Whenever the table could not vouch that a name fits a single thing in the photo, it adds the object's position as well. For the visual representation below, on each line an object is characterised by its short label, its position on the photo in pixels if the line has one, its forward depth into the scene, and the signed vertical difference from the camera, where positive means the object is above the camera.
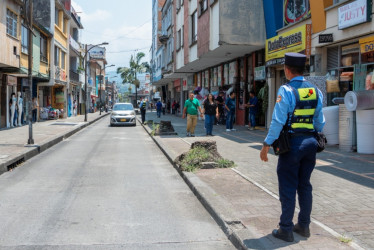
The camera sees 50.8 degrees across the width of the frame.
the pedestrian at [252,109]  17.27 +0.07
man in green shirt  15.48 -0.06
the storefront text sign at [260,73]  17.47 +1.69
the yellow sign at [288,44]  13.05 +2.44
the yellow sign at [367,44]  10.31 +1.77
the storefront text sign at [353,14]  10.19 +2.63
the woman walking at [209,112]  15.56 -0.06
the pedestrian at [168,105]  49.19 +0.69
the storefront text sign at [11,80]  20.78 +1.63
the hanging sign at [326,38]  11.85 +2.19
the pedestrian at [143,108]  26.95 +0.17
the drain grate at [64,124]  24.52 -0.85
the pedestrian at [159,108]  34.28 +0.22
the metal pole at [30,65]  12.40 +1.44
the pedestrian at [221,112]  22.59 -0.08
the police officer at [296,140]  3.88 -0.29
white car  24.91 -0.42
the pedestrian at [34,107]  25.34 +0.21
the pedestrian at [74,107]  40.31 +0.30
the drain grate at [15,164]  9.31 -1.33
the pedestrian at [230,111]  17.42 -0.02
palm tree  76.12 +8.04
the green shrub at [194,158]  8.19 -1.03
